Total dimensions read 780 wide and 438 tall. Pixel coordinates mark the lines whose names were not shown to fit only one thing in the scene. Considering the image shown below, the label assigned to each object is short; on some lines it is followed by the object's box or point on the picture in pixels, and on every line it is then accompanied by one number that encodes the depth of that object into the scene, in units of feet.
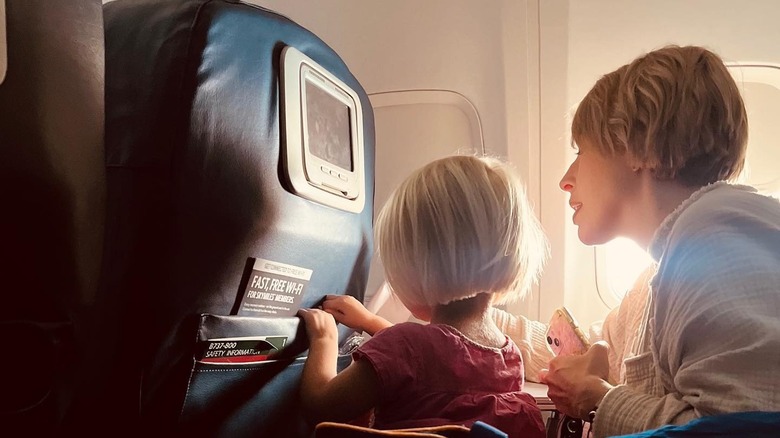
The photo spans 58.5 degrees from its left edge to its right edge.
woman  2.81
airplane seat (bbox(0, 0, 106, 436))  2.25
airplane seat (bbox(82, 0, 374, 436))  3.01
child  3.83
